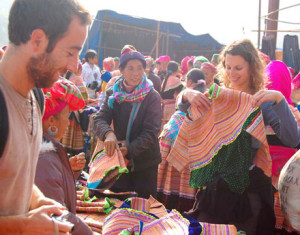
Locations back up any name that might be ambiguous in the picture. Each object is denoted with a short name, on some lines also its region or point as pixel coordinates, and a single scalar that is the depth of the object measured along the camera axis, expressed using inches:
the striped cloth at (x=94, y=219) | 88.8
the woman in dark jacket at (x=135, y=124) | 122.2
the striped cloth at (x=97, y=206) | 96.5
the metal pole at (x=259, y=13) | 340.7
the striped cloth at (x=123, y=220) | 81.1
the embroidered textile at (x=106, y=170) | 101.3
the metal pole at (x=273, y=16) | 366.9
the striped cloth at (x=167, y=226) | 73.8
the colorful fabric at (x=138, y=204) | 91.8
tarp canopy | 538.0
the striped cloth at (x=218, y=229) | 73.1
